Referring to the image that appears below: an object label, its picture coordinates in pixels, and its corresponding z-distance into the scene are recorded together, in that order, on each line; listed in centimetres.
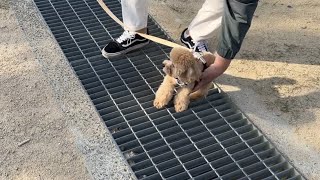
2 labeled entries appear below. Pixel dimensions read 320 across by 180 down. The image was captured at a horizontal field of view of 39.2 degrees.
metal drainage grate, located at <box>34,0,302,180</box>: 251
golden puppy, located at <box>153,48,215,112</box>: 251
